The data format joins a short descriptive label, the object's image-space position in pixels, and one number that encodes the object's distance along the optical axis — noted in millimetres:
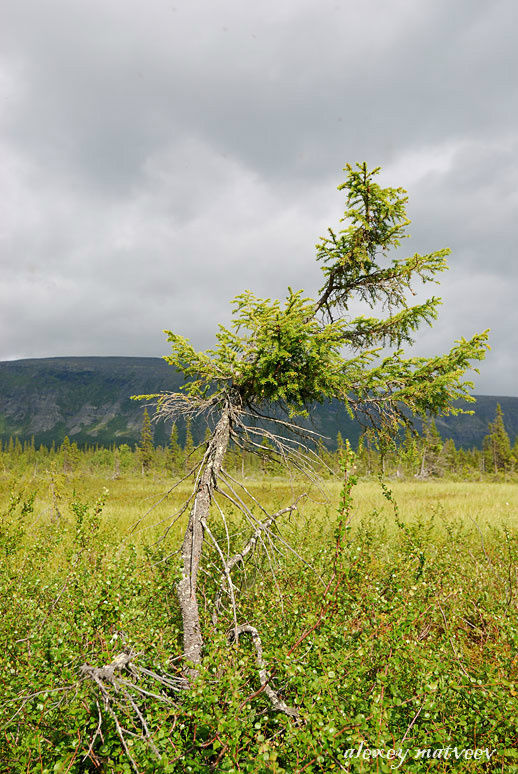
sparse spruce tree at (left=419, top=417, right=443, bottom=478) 52588
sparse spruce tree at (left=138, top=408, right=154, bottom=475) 75812
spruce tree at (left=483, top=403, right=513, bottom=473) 67500
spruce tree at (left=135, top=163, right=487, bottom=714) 4508
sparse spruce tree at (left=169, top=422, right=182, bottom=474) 67838
